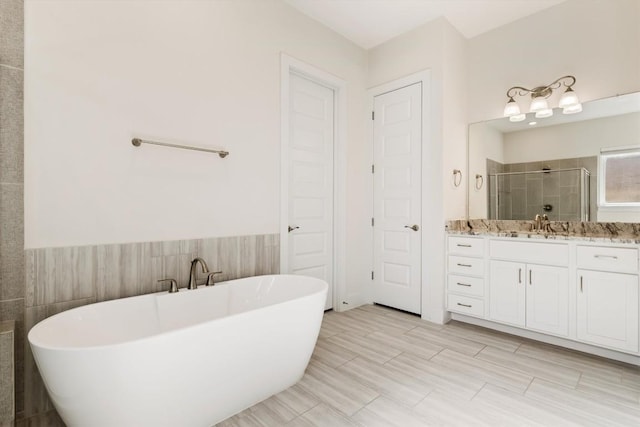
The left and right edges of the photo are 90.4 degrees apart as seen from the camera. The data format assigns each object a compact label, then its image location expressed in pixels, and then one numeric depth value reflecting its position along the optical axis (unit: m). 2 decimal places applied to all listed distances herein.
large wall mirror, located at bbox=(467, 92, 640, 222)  2.52
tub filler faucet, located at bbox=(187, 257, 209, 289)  2.05
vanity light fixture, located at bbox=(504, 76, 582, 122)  2.72
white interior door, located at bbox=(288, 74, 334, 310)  3.02
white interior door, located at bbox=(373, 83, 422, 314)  3.20
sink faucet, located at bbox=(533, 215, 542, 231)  2.93
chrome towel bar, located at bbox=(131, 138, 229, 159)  1.94
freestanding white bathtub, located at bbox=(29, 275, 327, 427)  1.18
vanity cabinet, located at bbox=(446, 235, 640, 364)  2.17
